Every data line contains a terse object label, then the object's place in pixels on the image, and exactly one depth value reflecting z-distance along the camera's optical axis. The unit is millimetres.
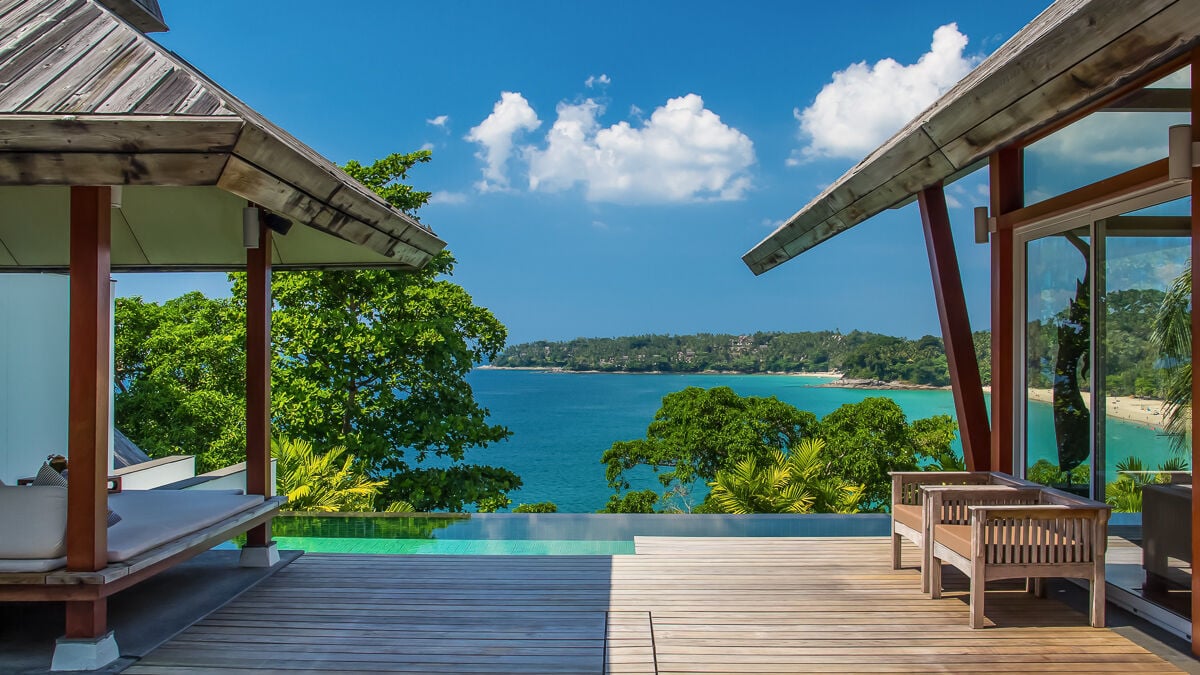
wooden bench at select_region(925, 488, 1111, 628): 4055
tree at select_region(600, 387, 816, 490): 16203
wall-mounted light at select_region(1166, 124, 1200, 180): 3609
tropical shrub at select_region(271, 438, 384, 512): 8328
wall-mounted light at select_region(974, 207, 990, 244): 5621
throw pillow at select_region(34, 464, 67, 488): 4355
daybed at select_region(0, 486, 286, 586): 3635
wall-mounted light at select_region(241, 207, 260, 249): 5227
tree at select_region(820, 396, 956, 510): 16203
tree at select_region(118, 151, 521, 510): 15961
